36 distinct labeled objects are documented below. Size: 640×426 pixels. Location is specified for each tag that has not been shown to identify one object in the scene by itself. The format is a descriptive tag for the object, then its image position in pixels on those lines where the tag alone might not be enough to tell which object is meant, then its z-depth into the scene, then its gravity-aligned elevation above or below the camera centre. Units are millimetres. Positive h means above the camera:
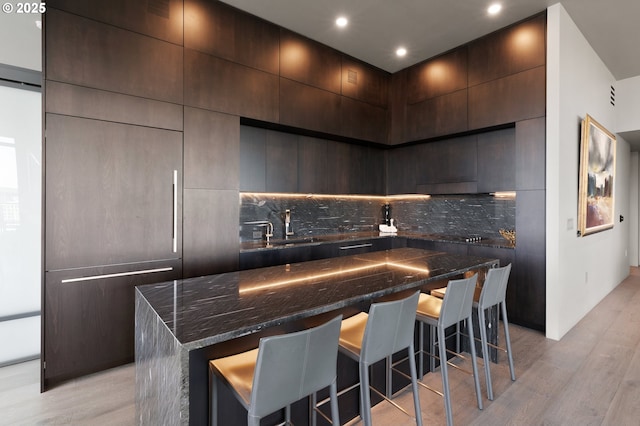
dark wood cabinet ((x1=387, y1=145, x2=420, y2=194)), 4867 +683
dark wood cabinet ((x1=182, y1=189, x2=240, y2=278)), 3004 -198
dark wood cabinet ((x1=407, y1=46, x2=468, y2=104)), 4098 +1834
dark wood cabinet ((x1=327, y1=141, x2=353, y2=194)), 4508 +648
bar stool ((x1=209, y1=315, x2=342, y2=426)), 1154 -647
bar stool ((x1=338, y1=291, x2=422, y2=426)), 1530 -659
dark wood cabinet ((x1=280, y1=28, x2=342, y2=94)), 3729 +1840
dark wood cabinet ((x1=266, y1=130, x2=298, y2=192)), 3938 +624
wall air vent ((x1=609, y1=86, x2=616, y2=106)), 4745 +1732
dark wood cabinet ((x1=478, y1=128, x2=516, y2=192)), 3834 +632
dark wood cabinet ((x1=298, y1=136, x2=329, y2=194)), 4215 +626
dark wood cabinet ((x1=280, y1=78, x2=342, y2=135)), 3734 +1278
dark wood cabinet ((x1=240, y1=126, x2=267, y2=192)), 3732 +622
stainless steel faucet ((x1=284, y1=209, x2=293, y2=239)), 4367 -168
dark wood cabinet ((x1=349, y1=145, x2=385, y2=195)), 4805 +639
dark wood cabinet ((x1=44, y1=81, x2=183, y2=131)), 2418 +856
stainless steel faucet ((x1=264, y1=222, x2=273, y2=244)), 4207 -242
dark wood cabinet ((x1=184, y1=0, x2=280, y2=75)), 3039 +1801
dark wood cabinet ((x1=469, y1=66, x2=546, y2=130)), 3375 +1265
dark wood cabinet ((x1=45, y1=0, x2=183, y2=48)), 2480 +1631
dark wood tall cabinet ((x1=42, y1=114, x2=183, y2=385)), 2432 -169
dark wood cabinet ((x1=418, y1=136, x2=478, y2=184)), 4234 +702
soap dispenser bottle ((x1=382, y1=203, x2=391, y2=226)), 5680 -42
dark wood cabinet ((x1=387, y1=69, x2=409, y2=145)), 4770 +1580
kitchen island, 1187 -428
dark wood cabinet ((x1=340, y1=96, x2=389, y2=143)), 4352 +1288
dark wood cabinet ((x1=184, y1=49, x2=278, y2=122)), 3039 +1265
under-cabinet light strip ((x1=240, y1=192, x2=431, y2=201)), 4188 +240
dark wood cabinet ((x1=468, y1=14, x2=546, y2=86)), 3375 +1805
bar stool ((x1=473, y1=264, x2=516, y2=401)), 2234 -605
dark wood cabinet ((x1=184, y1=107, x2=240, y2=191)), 3016 +607
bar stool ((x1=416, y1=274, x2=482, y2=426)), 1932 -662
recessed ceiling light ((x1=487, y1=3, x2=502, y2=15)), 3234 +2077
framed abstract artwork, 3580 +417
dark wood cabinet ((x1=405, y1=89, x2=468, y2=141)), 4094 +1285
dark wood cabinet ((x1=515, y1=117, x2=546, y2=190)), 3350 +618
